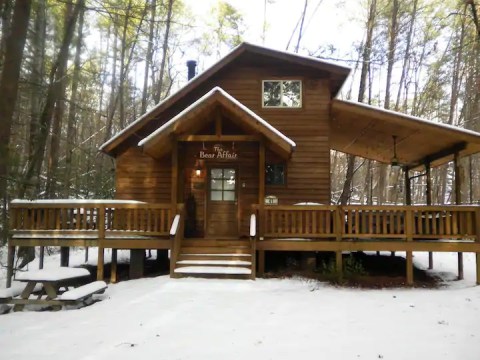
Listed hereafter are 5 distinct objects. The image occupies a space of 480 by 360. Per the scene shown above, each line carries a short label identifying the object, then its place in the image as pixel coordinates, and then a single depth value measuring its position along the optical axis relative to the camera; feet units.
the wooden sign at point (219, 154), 38.24
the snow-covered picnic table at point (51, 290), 27.35
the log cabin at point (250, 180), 34.68
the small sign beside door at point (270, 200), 42.09
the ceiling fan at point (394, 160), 43.12
